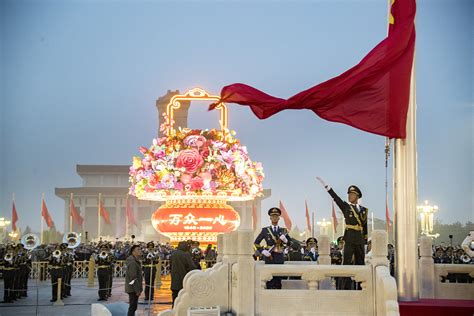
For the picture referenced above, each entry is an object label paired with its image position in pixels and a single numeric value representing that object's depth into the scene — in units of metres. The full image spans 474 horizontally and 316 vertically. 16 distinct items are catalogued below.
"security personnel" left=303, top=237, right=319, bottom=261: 11.59
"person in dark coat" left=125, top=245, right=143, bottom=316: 9.22
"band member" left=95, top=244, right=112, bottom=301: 13.96
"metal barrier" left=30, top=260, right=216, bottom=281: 20.78
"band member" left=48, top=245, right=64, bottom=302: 14.17
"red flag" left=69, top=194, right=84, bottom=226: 26.59
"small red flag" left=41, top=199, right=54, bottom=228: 24.06
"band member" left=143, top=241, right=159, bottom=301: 14.18
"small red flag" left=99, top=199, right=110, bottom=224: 29.58
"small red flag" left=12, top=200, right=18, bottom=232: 23.83
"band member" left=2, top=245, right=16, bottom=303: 13.97
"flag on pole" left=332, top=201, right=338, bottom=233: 25.22
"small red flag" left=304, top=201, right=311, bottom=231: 26.62
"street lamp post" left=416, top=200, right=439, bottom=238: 19.14
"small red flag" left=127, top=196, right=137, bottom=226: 29.84
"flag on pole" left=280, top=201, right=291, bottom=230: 24.89
